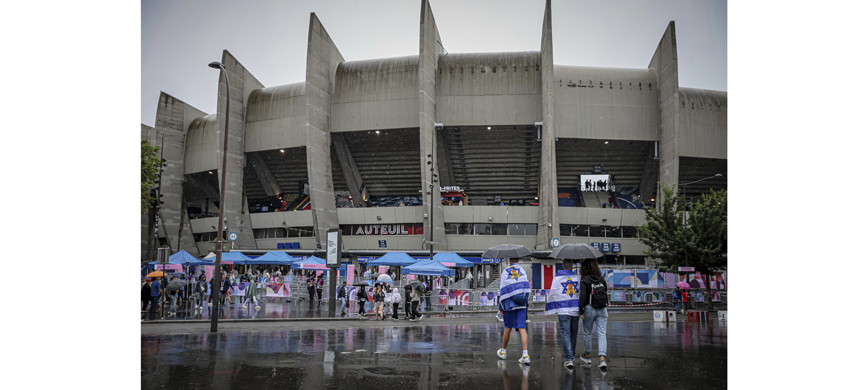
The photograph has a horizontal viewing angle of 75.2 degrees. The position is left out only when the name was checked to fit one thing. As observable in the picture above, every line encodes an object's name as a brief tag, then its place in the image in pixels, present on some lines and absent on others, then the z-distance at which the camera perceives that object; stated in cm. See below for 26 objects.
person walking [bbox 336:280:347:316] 2674
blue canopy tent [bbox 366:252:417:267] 2961
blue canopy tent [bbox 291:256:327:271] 3102
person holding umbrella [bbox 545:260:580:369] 896
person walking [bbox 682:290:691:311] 2703
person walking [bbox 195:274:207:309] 2572
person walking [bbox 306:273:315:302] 2946
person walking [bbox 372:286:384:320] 2114
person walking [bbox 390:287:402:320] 2103
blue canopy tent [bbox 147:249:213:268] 3054
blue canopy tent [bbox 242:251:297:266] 3161
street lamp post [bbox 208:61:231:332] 1527
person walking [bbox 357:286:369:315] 2300
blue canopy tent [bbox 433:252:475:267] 2988
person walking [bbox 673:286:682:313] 2623
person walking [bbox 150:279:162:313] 2269
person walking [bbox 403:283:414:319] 2119
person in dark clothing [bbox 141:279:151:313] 2228
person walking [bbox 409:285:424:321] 2065
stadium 4244
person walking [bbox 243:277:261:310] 2855
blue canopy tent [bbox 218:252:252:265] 3203
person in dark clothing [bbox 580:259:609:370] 892
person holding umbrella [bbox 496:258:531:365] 900
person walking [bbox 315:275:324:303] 3061
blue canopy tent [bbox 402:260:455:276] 2602
